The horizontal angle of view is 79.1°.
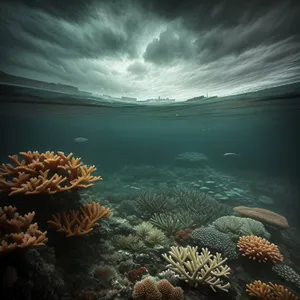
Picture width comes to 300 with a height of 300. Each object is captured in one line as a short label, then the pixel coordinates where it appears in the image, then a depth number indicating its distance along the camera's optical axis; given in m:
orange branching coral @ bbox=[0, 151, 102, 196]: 4.26
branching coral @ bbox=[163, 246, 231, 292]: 4.19
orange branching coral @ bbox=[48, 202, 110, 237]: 4.25
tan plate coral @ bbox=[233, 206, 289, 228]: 7.25
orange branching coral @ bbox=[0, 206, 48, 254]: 3.10
